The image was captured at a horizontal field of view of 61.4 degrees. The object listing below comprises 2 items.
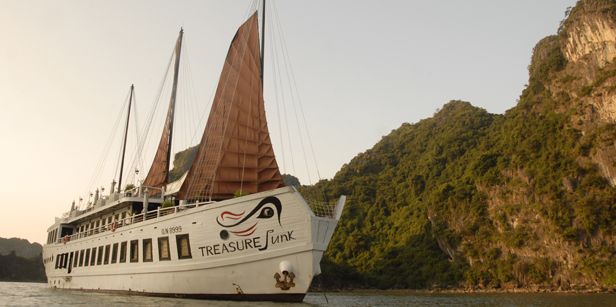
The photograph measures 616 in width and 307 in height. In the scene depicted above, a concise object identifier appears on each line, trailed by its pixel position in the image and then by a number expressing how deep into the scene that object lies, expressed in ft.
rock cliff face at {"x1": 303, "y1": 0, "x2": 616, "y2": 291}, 213.66
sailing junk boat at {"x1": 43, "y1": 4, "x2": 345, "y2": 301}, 65.82
